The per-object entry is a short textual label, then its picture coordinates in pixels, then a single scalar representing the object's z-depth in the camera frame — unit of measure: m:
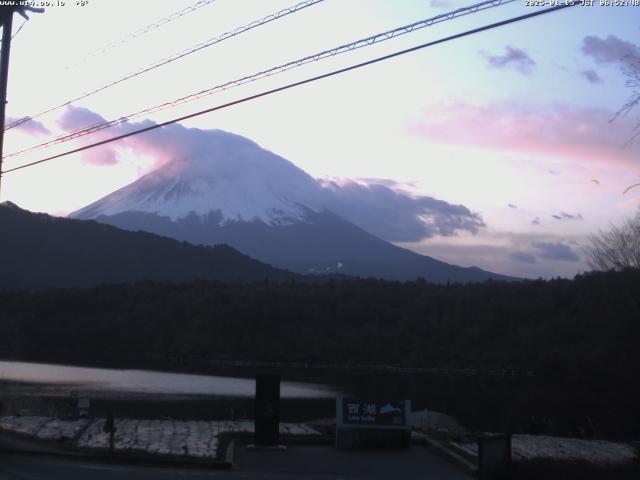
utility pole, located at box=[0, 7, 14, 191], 20.44
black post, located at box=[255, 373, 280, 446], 19.72
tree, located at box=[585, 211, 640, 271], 50.91
